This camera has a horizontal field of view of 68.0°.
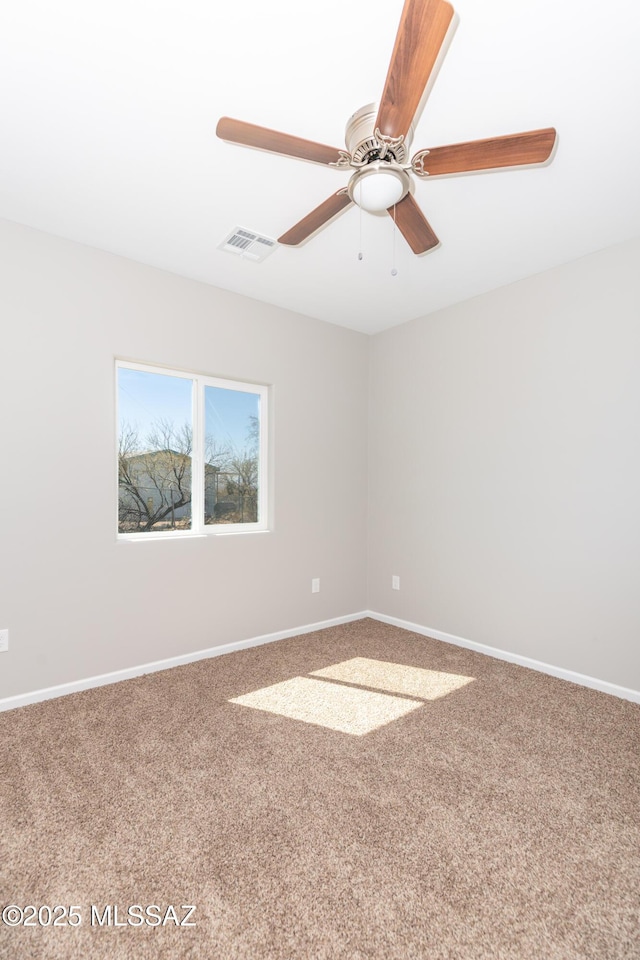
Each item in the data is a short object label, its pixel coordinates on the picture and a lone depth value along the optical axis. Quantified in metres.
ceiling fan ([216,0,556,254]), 1.23
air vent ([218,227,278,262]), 2.56
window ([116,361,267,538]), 3.00
